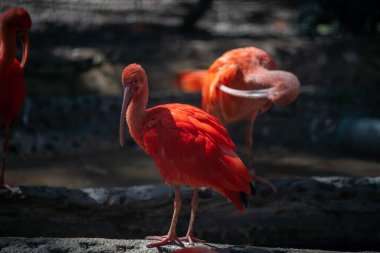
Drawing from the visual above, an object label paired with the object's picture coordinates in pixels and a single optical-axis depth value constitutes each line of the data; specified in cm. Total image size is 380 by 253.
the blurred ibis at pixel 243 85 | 882
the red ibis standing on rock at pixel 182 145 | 674
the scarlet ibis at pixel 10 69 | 873
